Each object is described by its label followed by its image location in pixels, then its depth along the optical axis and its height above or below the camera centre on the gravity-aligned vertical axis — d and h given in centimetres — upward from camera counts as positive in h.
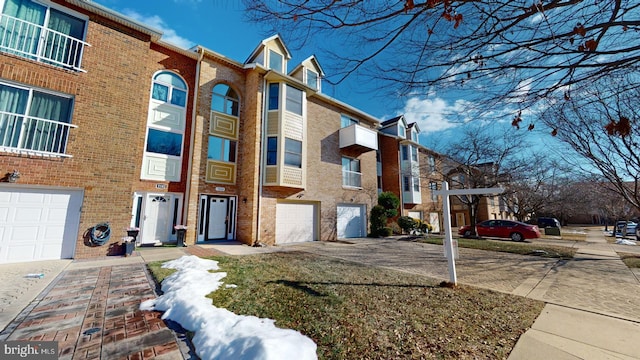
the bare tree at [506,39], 249 +209
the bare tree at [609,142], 577 +235
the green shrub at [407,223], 1830 -61
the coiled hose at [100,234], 754 -71
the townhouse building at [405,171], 2125 +405
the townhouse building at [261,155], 1157 +312
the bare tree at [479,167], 1688 +364
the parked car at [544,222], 2997 -68
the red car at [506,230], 1605 -98
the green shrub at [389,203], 1700 +89
